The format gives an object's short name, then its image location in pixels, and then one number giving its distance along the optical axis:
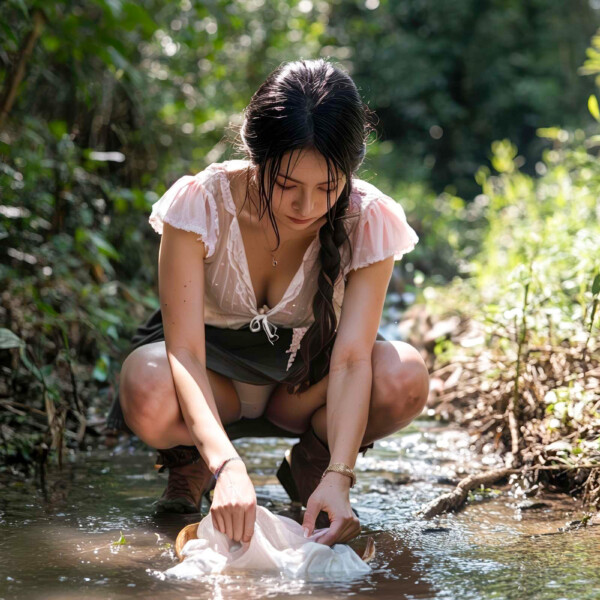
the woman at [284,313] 1.93
